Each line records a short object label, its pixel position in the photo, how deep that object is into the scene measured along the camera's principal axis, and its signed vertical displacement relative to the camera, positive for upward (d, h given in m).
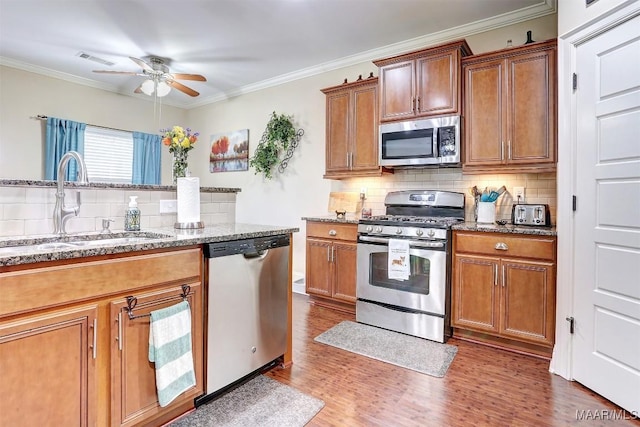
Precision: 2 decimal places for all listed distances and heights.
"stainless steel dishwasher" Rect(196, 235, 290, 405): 1.82 -0.58
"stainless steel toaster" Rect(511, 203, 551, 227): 2.72 -0.02
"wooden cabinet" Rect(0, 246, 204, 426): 1.17 -0.51
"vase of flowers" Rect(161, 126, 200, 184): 2.20 +0.43
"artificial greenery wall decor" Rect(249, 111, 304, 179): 4.50 +0.91
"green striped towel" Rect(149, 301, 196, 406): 1.54 -0.67
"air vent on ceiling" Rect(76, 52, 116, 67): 3.97 +1.85
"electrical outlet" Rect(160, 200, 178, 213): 2.20 +0.03
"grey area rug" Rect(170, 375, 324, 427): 1.73 -1.09
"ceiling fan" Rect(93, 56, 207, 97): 3.67 +1.52
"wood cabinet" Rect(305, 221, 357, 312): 3.38 -0.56
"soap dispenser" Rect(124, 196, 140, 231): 1.96 -0.04
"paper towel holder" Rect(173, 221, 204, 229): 2.10 -0.09
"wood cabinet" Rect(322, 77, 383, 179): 3.50 +0.89
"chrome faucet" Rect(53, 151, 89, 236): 1.70 +0.03
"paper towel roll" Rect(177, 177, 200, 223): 2.08 +0.07
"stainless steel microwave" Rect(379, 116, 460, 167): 2.97 +0.65
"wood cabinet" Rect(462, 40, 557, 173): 2.61 +0.84
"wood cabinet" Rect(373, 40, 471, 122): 2.95 +1.20
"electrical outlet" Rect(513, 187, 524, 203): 2.95 +0.16
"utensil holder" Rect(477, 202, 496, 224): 2.90 -0.01
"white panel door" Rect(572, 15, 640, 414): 1.84 -0.03
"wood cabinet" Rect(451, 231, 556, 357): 2.41 -0.60
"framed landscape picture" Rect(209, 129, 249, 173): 5.14 +0.94
